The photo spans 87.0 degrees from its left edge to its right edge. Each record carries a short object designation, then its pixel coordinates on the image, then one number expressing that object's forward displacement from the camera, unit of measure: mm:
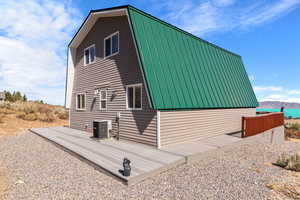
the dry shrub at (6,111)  18730
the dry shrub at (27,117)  17328
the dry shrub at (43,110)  21855
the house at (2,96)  37344
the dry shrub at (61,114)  20719
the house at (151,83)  6871
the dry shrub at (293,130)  17228
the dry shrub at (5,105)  22589
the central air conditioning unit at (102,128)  8266
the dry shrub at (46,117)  17891
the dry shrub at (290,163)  5359
